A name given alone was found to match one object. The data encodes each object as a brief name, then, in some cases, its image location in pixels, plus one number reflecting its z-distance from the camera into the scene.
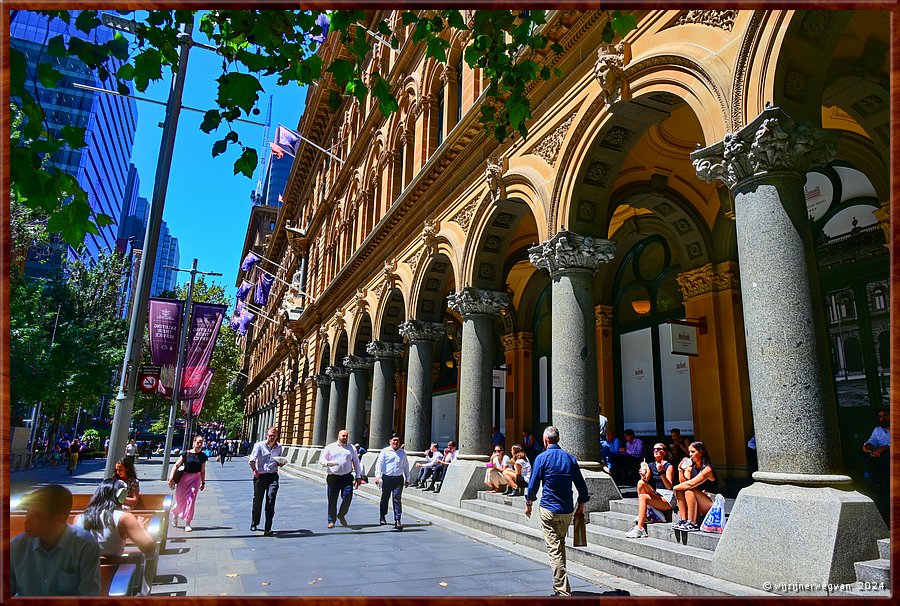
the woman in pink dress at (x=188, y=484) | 10.51
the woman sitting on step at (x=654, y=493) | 7.42
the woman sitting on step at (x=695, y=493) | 6.95
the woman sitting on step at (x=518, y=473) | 11.60
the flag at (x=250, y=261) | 37.43
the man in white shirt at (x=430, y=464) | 15.43
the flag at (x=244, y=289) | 41.00
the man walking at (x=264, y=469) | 10.62
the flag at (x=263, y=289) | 34.58
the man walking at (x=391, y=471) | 11.38
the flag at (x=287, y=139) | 25.67
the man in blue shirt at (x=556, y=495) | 5.94
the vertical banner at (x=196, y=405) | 31.90
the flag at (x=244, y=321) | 38.98
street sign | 12.80
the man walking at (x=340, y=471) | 11.19
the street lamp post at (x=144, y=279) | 6.99
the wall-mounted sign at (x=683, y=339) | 12.23
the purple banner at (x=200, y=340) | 16.70
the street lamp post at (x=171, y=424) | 20.39
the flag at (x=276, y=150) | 27.23
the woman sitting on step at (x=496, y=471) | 12.10
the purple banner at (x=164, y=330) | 11.61
